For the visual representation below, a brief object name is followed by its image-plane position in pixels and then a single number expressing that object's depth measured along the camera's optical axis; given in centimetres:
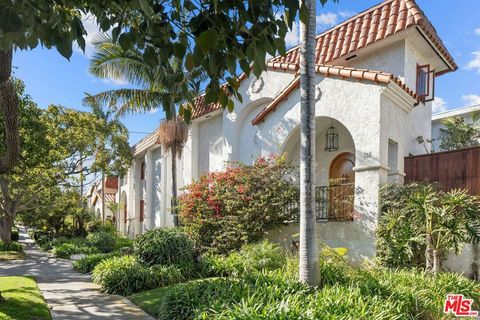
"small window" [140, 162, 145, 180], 2900
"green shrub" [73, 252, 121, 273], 1464
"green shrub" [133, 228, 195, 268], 1174
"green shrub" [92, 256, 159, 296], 1041
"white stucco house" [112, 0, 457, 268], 1166
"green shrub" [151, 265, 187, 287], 1071
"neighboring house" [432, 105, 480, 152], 2259
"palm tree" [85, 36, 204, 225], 1661
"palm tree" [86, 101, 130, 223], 2542
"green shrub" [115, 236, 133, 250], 2158
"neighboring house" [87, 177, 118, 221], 3916
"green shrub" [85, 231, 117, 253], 2106
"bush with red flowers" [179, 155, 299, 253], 1244
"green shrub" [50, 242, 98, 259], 2060
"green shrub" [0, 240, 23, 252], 2216
